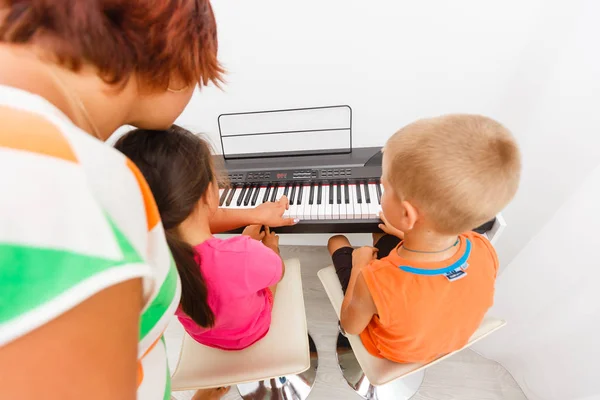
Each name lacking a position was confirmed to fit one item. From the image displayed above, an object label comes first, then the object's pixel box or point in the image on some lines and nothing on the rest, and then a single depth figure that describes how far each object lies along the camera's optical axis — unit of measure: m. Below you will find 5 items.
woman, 0.23
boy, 0.65
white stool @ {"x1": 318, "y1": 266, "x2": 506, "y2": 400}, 0.95
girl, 0.71
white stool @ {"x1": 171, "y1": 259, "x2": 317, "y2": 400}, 0.92
